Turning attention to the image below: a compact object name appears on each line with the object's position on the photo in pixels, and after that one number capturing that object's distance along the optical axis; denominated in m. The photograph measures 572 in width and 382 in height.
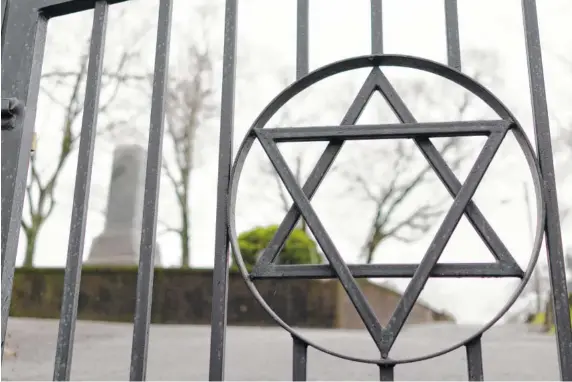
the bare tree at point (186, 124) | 11.71
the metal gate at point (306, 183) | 1.15
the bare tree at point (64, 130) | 10.00
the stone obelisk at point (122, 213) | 9.97
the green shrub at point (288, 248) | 9.09
